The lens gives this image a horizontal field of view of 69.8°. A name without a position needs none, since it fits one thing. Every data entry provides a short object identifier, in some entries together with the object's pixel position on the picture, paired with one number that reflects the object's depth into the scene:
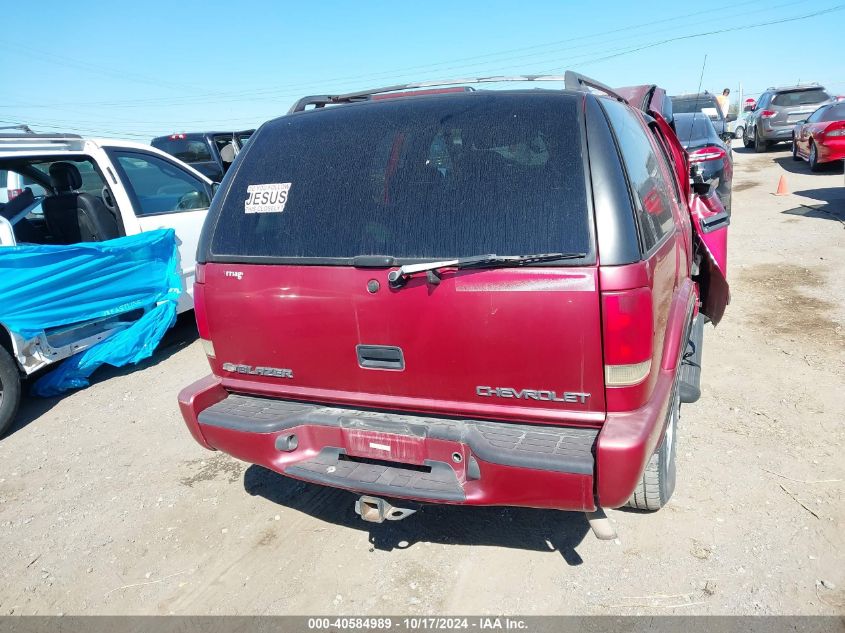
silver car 16.45
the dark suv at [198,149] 11.74
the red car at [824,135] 12.36
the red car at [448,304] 2.13
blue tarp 4.48
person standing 17.38
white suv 5.25
